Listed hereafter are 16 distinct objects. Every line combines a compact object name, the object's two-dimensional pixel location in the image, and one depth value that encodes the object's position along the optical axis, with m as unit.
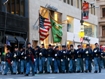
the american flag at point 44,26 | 39.16
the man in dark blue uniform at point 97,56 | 23.50
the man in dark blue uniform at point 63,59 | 24.66
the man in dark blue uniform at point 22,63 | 23.34
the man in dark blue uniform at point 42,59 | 23.90
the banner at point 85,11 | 44.14
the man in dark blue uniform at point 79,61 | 24.34
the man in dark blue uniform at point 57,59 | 24.35
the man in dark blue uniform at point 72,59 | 24.61
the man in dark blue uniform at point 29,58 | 20.92
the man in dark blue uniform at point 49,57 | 24.08
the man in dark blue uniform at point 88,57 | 23.88
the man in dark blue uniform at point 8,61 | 23.95
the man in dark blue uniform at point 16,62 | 23.84
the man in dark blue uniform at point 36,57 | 23.38
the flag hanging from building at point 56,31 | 43.69
